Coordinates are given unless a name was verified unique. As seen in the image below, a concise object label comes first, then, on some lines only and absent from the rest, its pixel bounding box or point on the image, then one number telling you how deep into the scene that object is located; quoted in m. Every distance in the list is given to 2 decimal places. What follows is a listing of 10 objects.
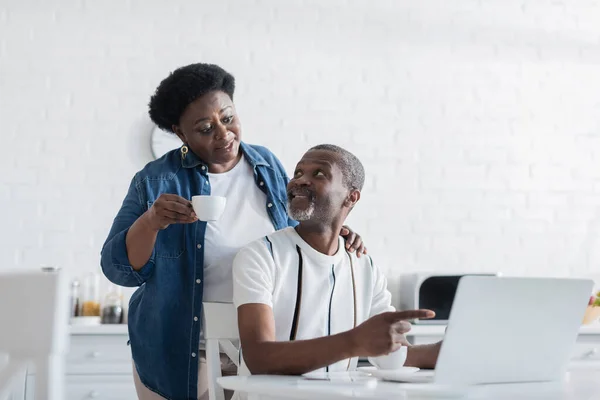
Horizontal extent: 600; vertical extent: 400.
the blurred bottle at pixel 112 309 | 5.31
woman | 3.54
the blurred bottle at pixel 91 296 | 5.39
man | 3.03
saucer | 2.89
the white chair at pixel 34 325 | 2.40
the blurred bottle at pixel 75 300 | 5.38
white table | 2.64
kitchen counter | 5.02
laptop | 2.69
